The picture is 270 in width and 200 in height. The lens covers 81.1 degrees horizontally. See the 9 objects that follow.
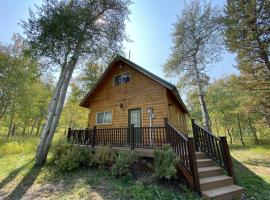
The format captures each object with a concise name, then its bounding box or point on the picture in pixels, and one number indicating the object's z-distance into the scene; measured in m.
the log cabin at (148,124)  4.86
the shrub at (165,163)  4.65
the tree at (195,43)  12.40
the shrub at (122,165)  5.72
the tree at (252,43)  9.75
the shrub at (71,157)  6.73
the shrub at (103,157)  6.68
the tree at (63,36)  8.46
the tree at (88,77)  20.08
